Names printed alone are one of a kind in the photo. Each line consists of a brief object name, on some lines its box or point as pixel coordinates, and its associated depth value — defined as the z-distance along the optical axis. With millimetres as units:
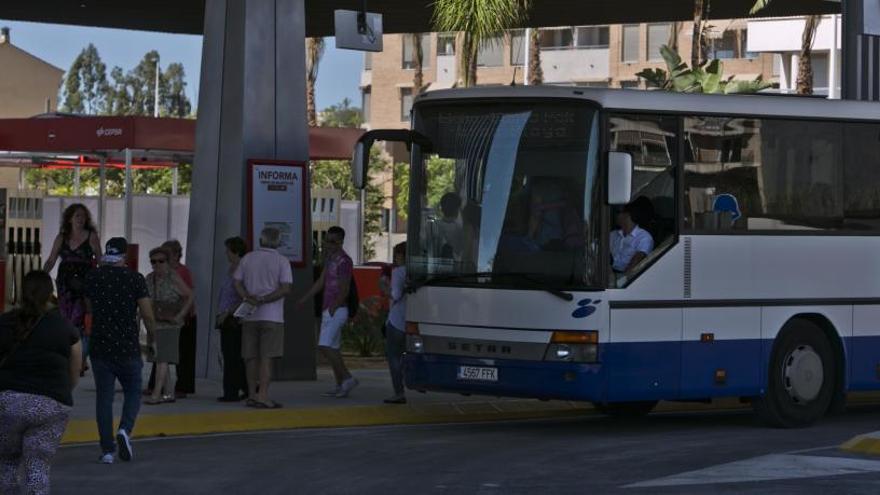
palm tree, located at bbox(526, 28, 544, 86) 71250
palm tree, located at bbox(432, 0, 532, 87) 34969
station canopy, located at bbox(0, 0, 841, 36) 29125
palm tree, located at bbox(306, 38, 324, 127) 63594
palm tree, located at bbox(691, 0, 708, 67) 49094
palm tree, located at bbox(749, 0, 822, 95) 55156
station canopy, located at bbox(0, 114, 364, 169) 29016
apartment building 83500
